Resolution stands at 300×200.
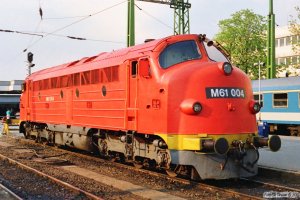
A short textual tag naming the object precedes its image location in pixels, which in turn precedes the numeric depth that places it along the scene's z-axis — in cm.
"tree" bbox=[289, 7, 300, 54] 3691
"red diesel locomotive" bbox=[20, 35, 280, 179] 1003
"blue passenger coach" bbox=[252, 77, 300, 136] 2516
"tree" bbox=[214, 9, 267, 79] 5147
